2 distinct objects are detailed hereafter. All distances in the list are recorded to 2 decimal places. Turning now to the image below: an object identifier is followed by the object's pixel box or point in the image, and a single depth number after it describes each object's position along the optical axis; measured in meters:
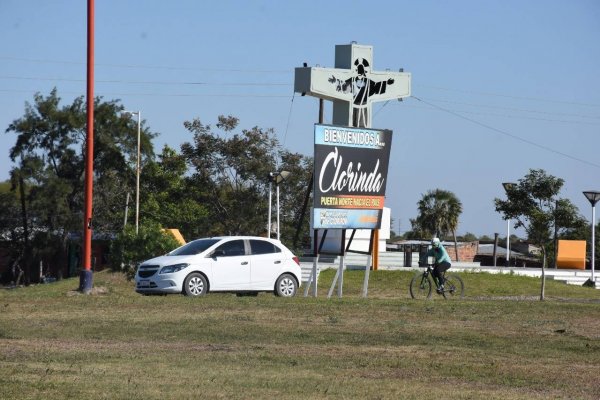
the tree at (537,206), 53.97
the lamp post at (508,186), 55.41
